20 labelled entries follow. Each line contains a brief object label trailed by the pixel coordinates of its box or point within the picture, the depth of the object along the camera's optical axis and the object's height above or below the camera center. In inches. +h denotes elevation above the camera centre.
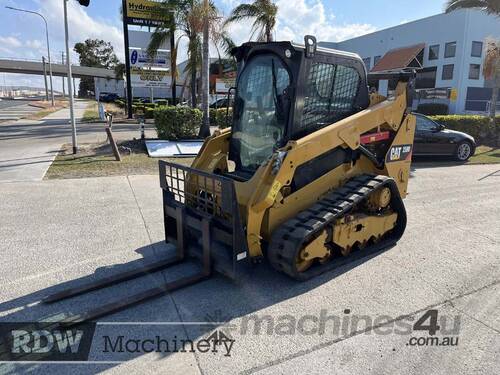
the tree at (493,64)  731.1 +73.8
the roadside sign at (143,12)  904.3 +193.5
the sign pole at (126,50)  901.2 +108.6
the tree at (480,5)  665.9 +167.7
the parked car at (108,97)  2038.6 -2.0
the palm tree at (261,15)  735.7 +157.9
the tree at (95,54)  2901.1 +312.1
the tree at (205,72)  567.5 +38.7
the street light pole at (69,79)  441.4 +19.0
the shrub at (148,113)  1023.6 -39.3
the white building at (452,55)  1235.2 +155.8
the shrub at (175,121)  529.0 -30.6
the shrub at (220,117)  599.2 -27.2
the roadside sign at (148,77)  973.2 +51.0
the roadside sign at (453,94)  1233.0 +26.1
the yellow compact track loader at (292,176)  153.4 -33.5
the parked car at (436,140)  449.7 -42.6
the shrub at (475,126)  621.9 -35.4
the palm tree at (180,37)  791.1 +135.2
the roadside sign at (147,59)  948.6 +93.1
